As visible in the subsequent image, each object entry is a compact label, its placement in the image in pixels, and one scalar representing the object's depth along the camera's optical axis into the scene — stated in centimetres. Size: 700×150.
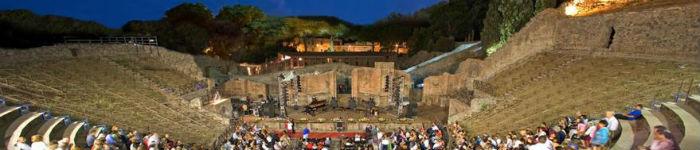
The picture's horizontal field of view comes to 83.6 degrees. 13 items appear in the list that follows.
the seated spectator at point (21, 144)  884
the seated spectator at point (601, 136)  869
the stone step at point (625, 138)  846
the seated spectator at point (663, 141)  618
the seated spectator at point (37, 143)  866
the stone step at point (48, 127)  1141
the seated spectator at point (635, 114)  1019
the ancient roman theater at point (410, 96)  1155
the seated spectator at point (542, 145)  902
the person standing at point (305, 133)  1777
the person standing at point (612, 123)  915
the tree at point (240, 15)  4956
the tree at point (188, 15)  4266
